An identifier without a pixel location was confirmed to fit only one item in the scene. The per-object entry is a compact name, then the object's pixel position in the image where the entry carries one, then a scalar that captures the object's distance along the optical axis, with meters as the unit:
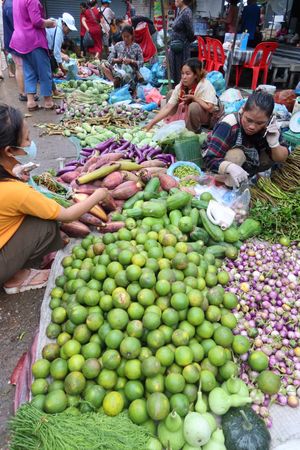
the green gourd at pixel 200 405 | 1.68
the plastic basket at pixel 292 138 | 4.18
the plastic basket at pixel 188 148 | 4.08
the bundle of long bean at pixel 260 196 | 3.34
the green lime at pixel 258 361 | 1.89
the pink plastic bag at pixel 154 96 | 7.51
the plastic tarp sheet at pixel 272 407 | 1.74
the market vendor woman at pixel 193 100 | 4.84
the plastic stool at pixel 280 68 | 8.70
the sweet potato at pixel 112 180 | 3.27
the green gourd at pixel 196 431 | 1.52
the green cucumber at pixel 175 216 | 2.78
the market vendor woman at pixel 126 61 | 7.96
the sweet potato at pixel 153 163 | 3.86
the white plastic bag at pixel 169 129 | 4.65
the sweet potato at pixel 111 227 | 2.82
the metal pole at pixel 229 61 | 6.63
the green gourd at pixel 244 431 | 1.59
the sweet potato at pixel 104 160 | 3.61
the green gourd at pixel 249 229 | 2.96
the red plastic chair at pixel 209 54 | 8.66
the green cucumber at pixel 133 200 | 3.03
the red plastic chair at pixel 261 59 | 8.10
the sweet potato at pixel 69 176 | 3.73
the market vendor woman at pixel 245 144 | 3.14
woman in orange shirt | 2.26
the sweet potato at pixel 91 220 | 2.91
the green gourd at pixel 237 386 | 1.75
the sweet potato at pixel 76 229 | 2.92
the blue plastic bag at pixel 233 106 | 5.46
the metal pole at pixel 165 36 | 6.32
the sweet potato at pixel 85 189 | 3.24
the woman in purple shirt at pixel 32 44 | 6.12
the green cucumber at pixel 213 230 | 2.79
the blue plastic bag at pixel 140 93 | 7.93
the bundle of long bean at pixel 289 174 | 3.57
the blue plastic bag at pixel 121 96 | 7.72
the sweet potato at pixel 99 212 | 2.94
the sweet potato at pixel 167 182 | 3.32
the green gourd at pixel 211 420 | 1.63
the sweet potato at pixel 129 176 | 3.39
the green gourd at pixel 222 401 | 1.68
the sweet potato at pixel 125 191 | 3.14
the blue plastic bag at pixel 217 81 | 6.53
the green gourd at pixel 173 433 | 1.57
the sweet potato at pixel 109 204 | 3.04
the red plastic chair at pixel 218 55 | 8.32
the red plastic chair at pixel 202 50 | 9.23
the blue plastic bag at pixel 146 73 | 8.35
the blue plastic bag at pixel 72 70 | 9.57
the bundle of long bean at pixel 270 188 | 3.35
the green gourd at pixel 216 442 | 1.58
